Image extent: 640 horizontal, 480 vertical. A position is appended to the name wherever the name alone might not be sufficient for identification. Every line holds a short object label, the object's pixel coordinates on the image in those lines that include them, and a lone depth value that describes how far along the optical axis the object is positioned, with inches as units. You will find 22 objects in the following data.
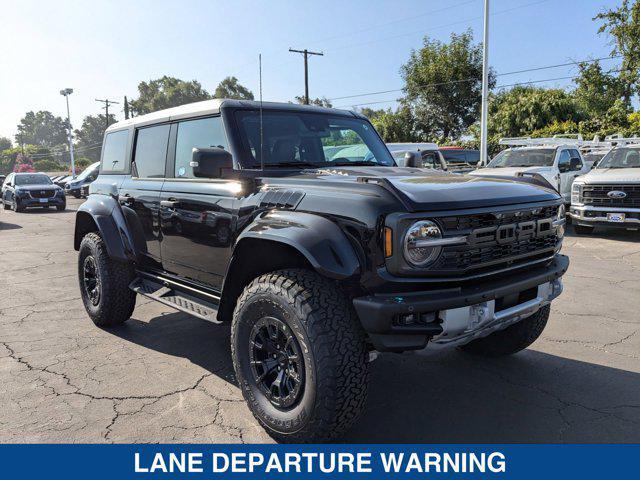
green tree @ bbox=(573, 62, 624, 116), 1127.0
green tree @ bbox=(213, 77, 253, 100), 3132.4
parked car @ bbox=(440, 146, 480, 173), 991.4
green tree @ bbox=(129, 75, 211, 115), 3720.5
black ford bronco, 99.8
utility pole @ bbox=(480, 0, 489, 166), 709.9
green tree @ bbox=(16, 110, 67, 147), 7012.8
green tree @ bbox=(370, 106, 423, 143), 1305.4
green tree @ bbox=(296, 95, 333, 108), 1558.7
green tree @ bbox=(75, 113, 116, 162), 5487.2
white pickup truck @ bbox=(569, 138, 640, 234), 383.9
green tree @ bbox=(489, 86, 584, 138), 1054.4
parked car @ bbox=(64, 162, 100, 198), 974.4
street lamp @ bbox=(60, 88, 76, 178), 1672.0
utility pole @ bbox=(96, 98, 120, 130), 2387.4
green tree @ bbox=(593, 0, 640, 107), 1135.6
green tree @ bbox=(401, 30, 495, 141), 1204.5
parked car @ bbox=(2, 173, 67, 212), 745.0
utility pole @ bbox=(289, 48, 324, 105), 1405.0
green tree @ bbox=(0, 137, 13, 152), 6423.2
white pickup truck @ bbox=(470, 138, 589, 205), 468.4
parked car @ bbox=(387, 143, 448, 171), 592.7
